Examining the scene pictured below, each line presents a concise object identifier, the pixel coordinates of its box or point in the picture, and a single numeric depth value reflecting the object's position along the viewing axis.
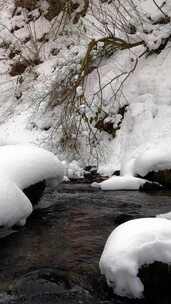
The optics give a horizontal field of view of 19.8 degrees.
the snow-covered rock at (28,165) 6.01
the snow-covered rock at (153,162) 8.51
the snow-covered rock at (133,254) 3.70
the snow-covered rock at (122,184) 8.24
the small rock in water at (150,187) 8.16
